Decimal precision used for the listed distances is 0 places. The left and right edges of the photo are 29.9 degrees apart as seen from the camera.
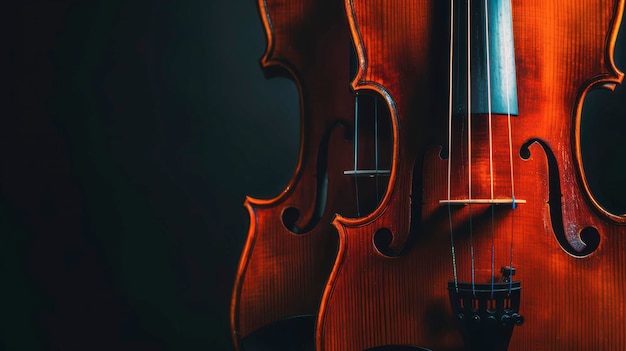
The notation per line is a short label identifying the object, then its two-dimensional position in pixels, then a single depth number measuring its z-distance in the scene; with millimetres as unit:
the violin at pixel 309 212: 782
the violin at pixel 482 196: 666
